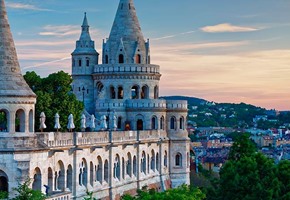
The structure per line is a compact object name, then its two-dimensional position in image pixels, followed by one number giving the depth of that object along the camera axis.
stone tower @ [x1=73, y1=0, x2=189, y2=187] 86.44
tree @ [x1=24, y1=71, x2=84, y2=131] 72.56
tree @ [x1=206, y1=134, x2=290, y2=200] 69.12
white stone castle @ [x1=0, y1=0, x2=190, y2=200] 51.81
